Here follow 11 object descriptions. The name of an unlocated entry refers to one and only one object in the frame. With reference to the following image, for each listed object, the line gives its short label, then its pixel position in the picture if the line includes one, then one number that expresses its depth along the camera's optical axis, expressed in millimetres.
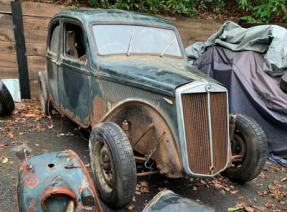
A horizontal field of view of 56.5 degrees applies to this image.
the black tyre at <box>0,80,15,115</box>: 4746
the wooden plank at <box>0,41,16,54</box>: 5660
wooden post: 5594
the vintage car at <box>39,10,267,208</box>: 2543
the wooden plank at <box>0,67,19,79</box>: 5773
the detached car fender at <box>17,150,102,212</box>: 1903
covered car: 4191
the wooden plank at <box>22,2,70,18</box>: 5652
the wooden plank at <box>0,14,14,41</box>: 5566
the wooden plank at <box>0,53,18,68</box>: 5723
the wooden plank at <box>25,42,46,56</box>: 5844
